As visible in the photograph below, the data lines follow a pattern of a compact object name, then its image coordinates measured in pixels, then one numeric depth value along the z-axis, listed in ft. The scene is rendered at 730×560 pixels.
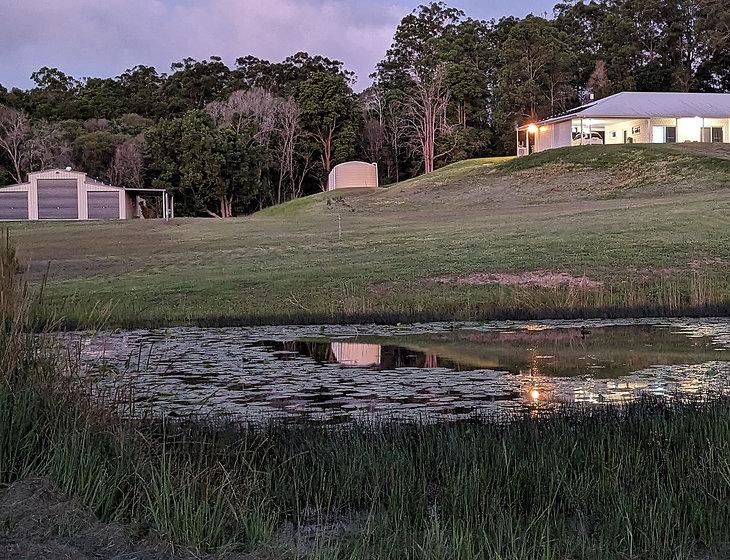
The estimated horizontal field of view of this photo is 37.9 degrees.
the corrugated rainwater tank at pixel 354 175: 239.30
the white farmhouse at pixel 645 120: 216.13
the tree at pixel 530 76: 265.95
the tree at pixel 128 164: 252.62
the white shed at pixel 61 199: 211.20
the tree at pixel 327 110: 270.46
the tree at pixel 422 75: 265.34
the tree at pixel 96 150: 259.19
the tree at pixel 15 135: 252.62
